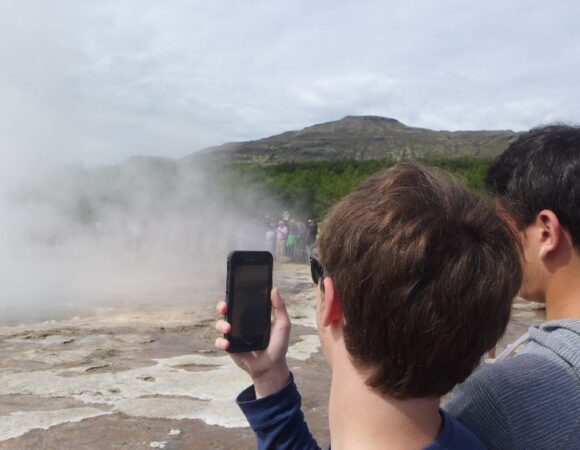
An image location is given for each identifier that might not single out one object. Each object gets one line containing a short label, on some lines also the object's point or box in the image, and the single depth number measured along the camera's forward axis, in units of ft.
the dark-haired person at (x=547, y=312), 3.98
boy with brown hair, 3.57
